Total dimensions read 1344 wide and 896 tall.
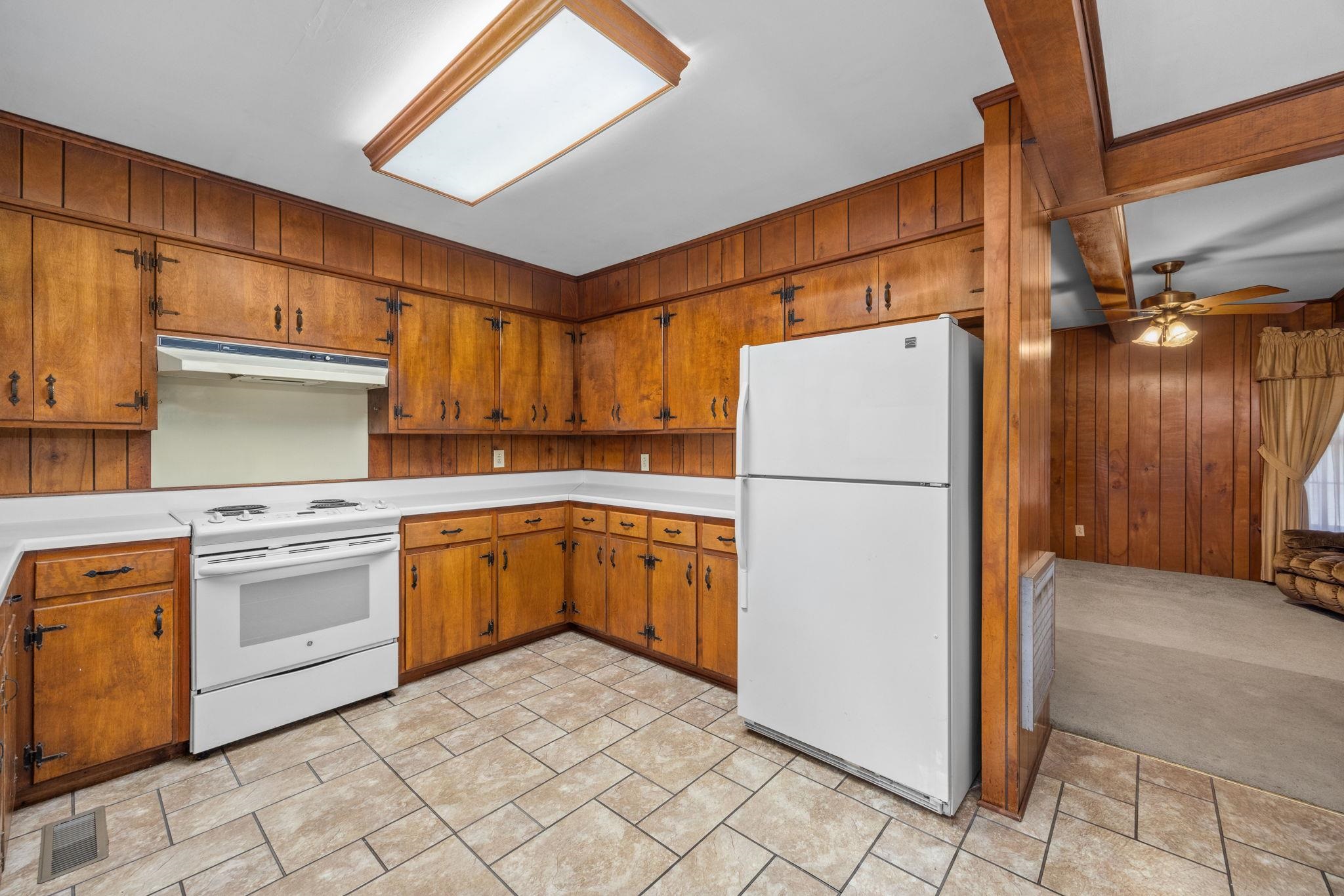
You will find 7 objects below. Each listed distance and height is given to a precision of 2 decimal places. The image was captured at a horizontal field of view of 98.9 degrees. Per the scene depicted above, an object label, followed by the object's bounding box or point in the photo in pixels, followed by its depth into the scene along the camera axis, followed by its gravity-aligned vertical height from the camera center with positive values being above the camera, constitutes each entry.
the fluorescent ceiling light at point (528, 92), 1.58 +1.15
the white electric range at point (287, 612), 2.35 -0.74
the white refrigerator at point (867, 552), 1.96 -0.39
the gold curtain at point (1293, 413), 4.77 +0.34
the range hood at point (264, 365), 2.48 +0.39
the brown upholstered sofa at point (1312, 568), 4.12 -0.88
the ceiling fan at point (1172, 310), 3.73 +0.99
